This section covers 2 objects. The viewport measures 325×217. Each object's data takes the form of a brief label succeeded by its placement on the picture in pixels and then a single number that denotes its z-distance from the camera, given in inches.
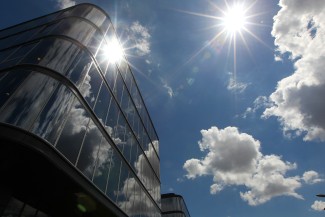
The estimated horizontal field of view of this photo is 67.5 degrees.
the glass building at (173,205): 1556.3
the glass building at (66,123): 324.5
